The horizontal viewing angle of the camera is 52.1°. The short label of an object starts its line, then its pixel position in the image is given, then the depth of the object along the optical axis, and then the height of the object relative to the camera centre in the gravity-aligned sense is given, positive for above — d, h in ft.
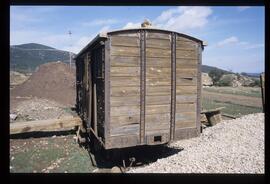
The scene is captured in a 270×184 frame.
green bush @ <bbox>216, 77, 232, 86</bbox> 147.02 +4.52
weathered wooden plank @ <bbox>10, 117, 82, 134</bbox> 30.37 -3.88
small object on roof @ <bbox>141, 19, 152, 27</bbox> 23.24 +5.68
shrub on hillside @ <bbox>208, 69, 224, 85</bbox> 150.30 +8.91
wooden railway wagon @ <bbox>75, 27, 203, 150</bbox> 21.65 +0.31
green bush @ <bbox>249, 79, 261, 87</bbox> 136.98 +3.54
